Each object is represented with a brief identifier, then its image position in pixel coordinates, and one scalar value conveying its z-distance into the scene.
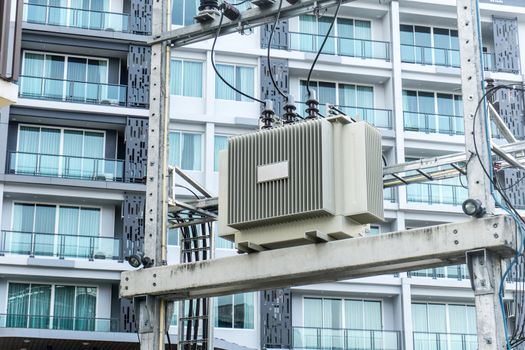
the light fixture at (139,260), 14.33
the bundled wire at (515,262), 11.75
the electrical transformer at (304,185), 12.70
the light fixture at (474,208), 11.73
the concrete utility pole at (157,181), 14.24
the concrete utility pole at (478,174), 11.45
